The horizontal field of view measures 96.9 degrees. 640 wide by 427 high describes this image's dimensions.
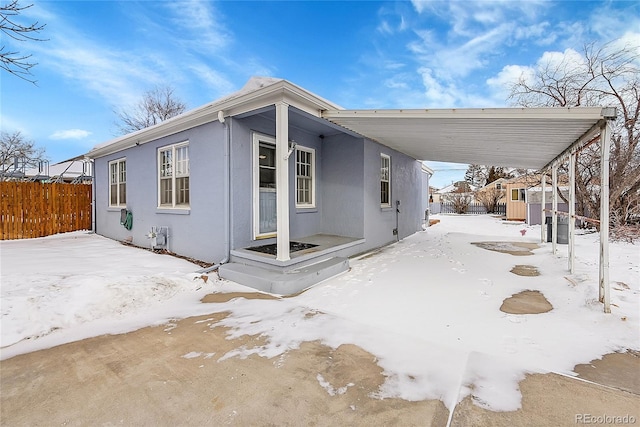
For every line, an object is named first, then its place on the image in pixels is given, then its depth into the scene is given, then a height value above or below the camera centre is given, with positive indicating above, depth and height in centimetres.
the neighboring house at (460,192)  2735 +109
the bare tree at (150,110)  2073 +710
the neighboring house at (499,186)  2514 +160
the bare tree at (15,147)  2011 +438
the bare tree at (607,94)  873 +363
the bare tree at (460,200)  2492 +29
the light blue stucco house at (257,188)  475 +37
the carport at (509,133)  344 +116
